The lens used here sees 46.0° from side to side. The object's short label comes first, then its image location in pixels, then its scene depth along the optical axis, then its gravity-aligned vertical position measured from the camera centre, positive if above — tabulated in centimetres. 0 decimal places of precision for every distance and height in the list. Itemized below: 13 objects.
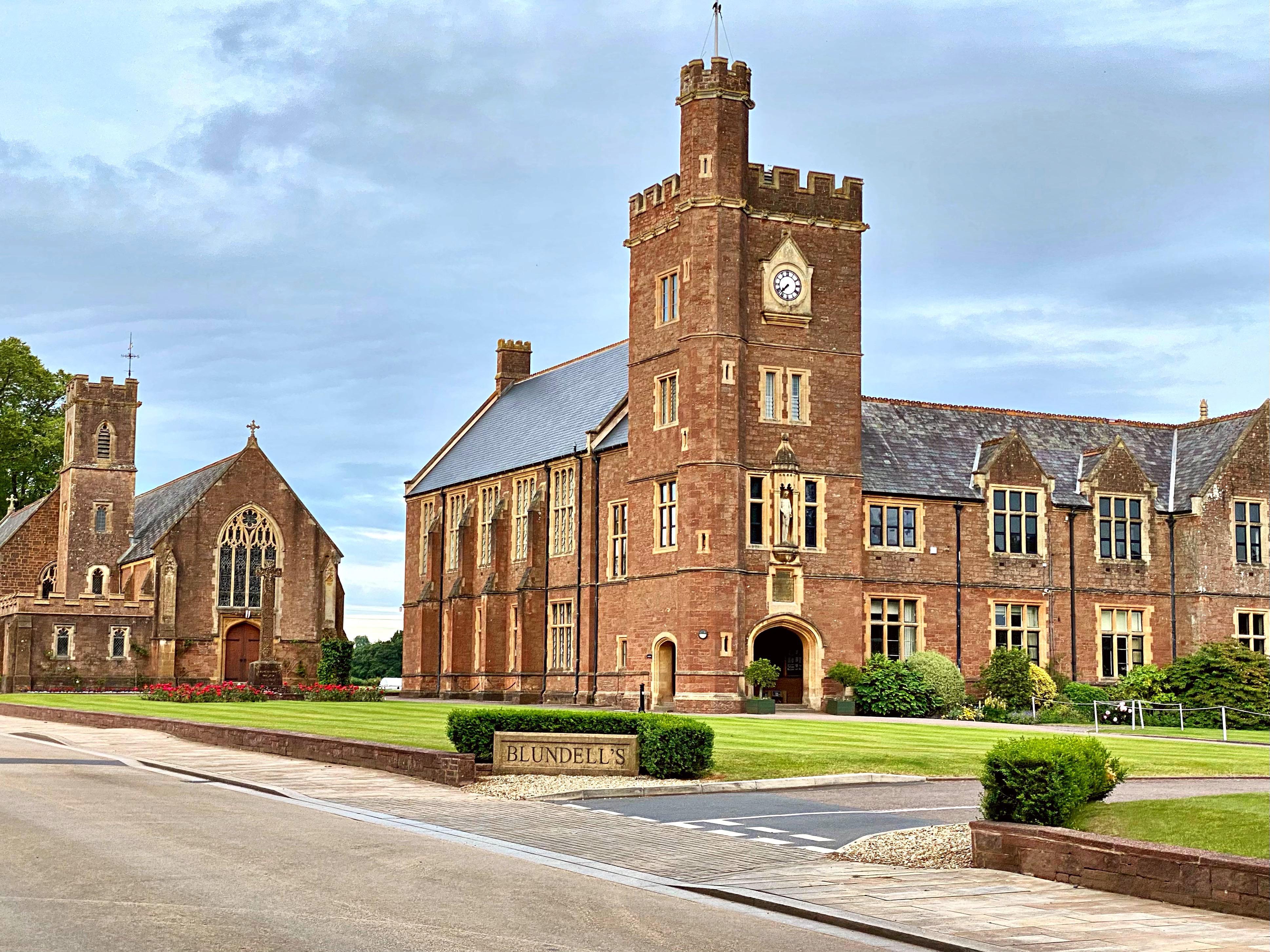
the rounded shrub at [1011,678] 4962 -138
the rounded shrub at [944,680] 4891 -141
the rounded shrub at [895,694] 4897 -189
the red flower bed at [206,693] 5394 -224
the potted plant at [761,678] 4709 -136
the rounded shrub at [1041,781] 1524 -148
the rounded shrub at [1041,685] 5006 -160
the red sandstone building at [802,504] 4891 +468
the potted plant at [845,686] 4809 -166
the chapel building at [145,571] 7162 +318
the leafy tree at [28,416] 8775 +1277
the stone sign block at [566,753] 2353 -187
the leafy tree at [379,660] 10819 -199
